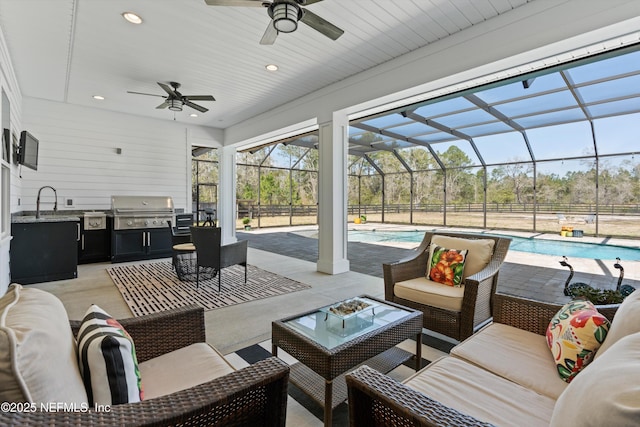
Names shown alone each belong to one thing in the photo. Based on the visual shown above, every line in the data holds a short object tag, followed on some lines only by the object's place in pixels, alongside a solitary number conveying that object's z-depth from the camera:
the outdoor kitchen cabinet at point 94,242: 5.43
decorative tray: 2.03
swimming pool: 6.39
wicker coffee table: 1.53
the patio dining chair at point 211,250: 3.84
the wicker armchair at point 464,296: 2.24
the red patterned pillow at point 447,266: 2.66
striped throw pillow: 0.85
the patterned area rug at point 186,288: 3.43
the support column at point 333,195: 4.76
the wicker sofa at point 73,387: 0.65
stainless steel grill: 5.64
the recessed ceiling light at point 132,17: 2.96
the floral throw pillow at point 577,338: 1.26
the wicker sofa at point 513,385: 0.68
